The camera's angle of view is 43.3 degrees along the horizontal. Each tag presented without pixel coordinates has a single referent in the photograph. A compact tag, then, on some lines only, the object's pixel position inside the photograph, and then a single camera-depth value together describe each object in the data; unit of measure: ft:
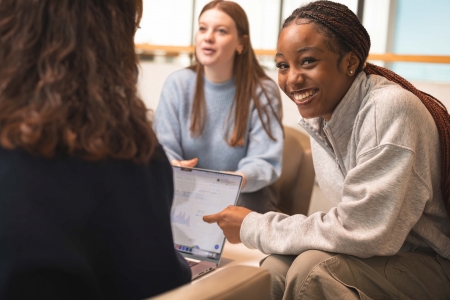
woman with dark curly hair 2.62
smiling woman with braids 4.16
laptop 5.02
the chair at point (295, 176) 8.11
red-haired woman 7.63
